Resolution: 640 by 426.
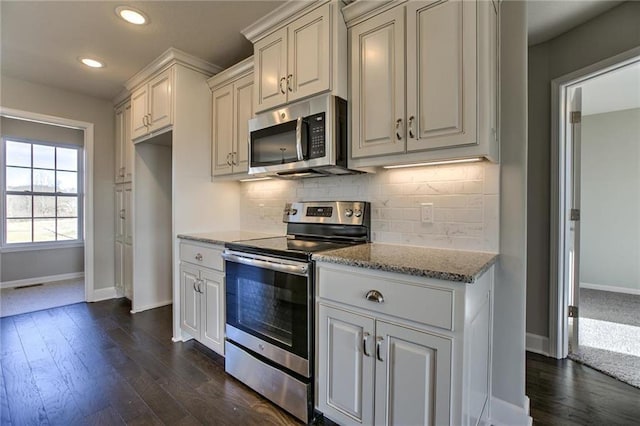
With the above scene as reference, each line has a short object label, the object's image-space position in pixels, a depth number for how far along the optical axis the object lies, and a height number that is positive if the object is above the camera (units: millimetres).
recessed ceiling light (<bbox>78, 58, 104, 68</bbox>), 2845 +1372
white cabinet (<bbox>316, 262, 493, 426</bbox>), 1210 -599
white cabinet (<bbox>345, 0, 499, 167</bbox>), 1448 +665
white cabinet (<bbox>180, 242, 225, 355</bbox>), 2277 -663
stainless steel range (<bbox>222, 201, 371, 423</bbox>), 1674 -541
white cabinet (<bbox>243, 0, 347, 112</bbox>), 1851 +1006
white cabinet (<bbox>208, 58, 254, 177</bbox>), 2564 +805
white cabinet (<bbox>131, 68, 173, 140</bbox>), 2750 +990
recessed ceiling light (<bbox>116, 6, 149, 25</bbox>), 2092 +1350
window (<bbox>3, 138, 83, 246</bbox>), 4488 +271
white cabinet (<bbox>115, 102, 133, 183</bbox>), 3635 +779
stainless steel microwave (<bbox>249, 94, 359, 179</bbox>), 1867 +466
